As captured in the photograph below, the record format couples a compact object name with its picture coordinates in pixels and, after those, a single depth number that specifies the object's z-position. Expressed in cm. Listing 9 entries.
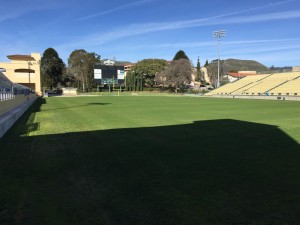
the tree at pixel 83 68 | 9469
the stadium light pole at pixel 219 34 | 6981
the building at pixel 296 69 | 6217
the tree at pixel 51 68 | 9194
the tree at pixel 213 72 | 10394
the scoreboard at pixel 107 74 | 8319
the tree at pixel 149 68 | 9525
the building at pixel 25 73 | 7225
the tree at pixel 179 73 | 8094
